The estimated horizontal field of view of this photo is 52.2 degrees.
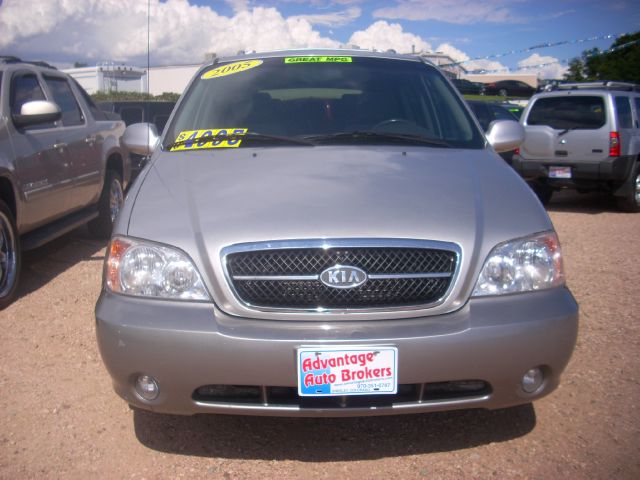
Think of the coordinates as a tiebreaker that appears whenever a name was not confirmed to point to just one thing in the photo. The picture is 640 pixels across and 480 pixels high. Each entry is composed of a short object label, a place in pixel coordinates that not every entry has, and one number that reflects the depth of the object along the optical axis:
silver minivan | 2.39
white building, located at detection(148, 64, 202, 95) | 44.75
